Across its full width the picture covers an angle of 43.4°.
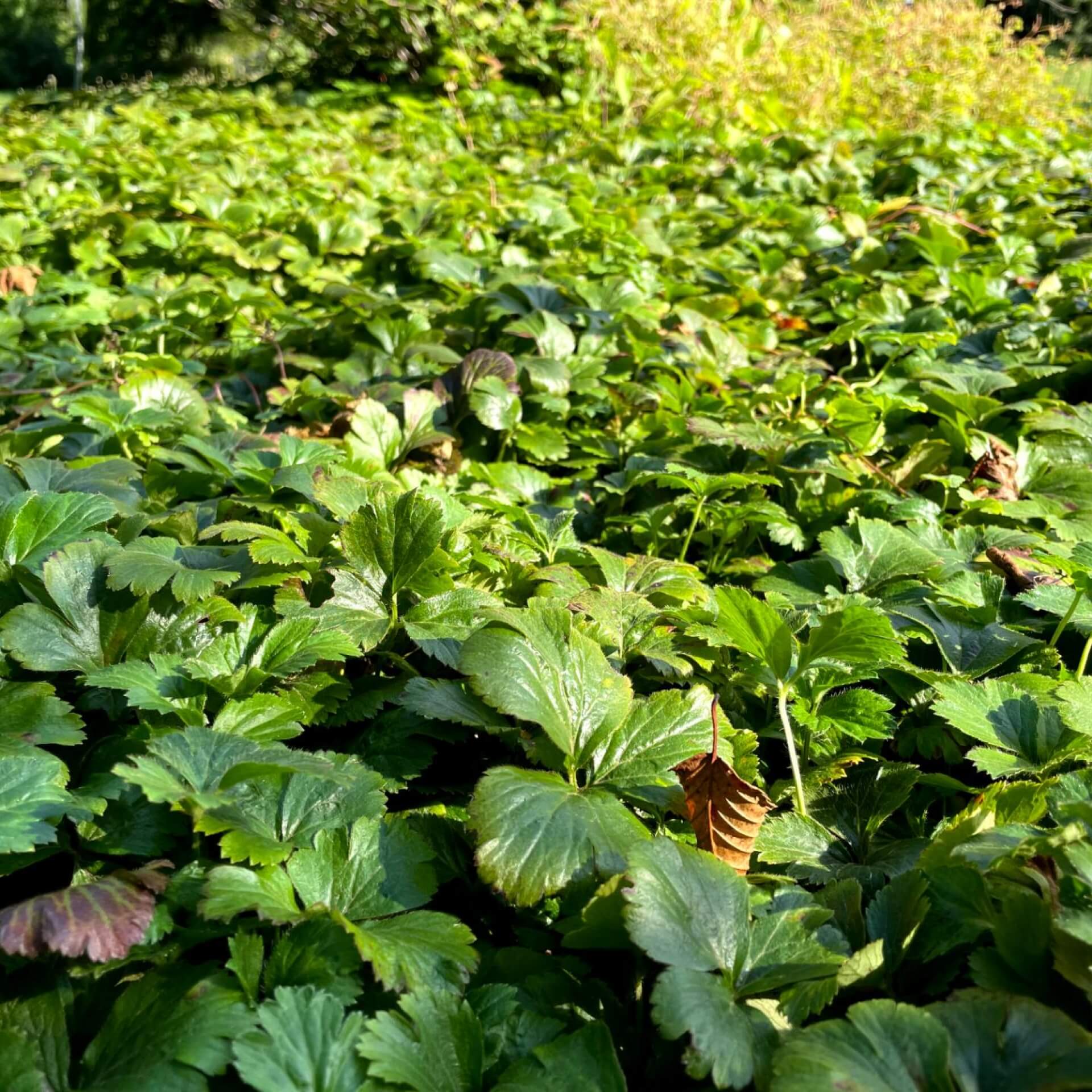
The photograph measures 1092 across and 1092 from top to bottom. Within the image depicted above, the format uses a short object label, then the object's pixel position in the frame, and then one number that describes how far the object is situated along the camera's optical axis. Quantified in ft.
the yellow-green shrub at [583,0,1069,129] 7.27
